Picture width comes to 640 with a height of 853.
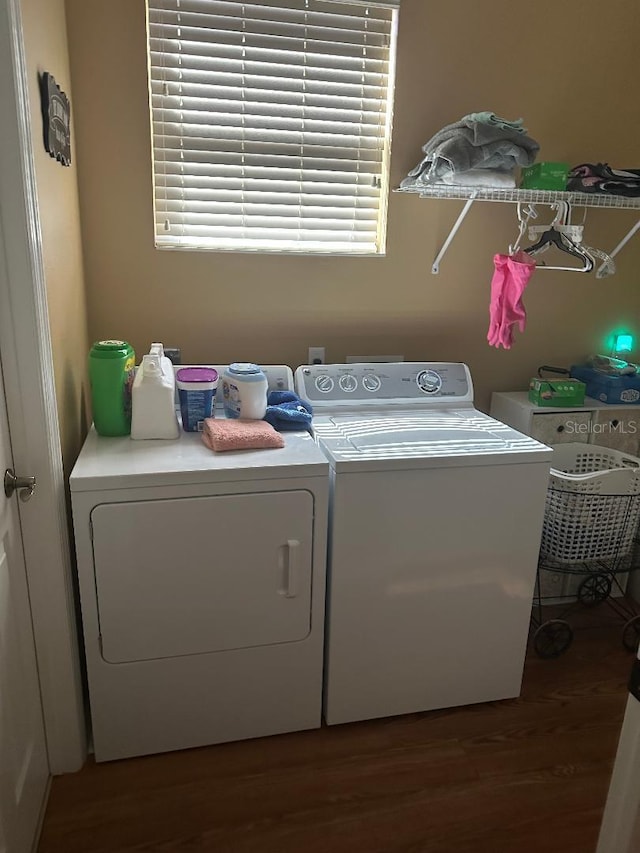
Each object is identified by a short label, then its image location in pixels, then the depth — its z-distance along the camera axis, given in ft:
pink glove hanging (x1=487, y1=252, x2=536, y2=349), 7.47
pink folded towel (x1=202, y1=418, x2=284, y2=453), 5.91
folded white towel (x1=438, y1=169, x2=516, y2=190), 6.84
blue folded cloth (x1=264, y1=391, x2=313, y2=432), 6.66
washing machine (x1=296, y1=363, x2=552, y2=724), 6.06
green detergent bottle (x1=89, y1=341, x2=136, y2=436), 6.11
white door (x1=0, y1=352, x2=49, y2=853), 4.61
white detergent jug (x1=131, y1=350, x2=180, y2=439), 6.09
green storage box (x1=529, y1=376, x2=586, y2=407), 8.14
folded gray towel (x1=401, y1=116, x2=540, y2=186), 6.54
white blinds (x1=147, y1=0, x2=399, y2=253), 7.06
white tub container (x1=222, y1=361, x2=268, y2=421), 6.56
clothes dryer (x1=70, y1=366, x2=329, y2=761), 5.51
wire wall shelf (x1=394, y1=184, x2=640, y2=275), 7.21
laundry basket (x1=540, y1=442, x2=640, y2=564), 7.34
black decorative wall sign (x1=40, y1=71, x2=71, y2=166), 5.30
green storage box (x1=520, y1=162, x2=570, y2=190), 7.25
